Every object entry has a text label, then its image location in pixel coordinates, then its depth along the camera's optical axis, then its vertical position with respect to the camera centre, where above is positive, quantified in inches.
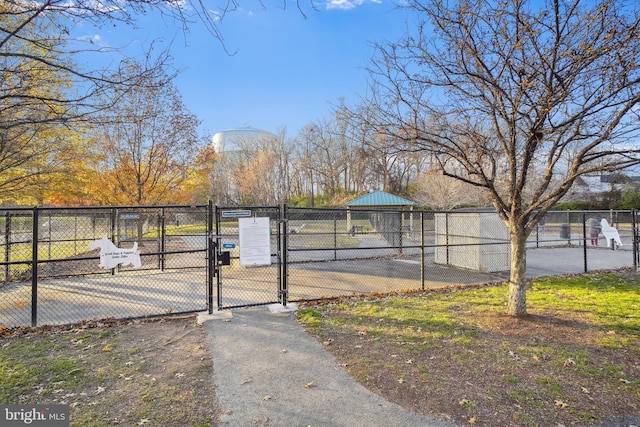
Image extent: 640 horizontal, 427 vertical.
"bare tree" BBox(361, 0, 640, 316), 184.1 +72.2
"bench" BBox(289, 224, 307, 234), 611.6 -13.0
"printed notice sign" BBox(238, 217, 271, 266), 243.1 -14.7
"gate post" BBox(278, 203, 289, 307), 255.6 -29.1
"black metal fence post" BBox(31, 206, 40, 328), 213.1 -27.9
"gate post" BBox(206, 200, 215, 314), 241.8 -26.7
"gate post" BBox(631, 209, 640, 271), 430.0 -22.0
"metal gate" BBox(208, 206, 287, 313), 242.7 -52.0
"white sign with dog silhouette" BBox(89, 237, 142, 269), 226.1 -22.0
